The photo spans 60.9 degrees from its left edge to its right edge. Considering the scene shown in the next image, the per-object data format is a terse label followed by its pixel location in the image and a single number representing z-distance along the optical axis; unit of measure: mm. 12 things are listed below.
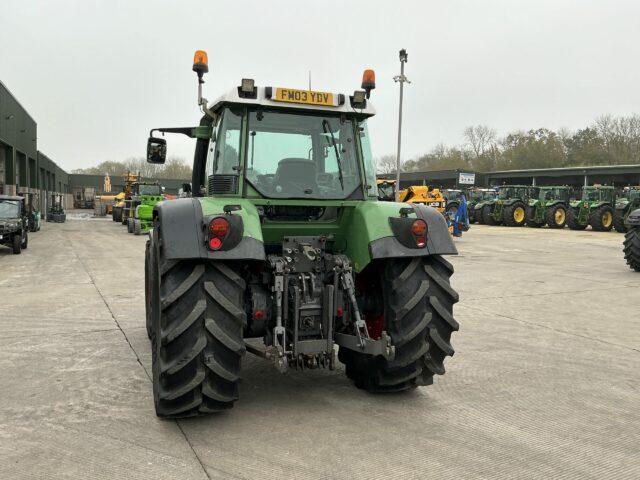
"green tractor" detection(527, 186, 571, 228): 32969
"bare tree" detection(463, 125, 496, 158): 81062
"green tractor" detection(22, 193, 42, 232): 24931
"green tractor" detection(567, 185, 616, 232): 30391
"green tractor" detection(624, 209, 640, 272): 13078
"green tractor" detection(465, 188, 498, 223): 36447
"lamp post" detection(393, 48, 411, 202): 21855
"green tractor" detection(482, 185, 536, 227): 34156
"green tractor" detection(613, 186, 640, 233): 28578
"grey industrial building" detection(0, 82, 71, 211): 26922
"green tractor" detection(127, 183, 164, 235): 23848
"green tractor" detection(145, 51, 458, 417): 3768
